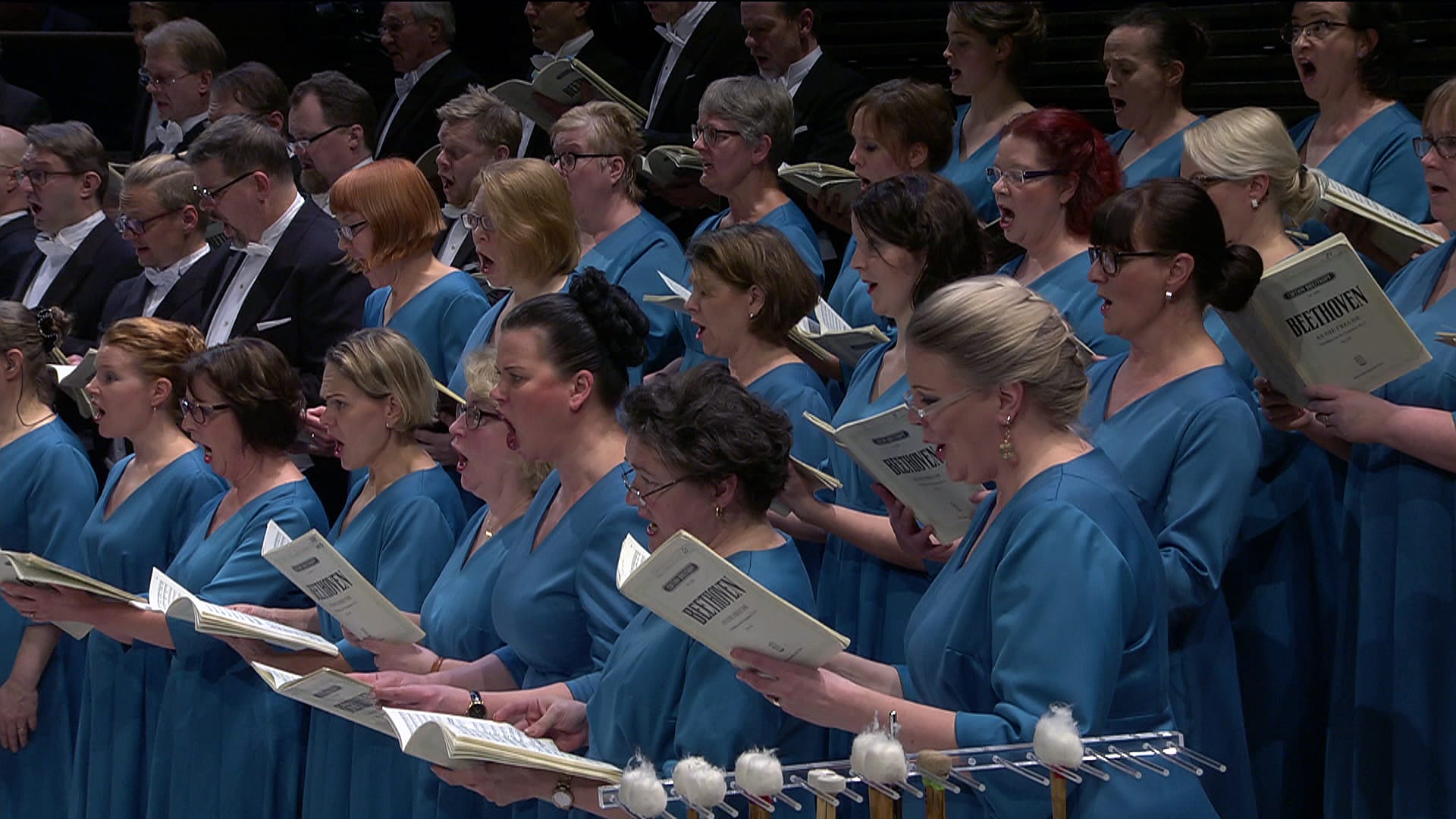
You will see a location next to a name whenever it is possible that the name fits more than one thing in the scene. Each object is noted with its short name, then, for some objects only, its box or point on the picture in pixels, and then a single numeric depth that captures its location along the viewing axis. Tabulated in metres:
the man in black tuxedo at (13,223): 12.61
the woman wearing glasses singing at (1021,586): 4.42
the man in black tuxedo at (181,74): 13.27
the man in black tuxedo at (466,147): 10.75
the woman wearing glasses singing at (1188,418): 5.84
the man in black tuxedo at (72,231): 12.04
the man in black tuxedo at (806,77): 10.65
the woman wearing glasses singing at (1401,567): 6.21
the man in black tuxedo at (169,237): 10.87
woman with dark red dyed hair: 7.21
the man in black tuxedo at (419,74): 13.22
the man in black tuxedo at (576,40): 12.41
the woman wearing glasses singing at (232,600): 7.76
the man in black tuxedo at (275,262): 10.07
